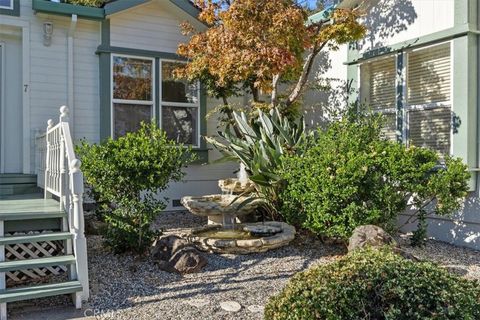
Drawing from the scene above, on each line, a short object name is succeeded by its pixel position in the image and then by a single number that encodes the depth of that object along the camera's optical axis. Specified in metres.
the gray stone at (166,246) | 4.82
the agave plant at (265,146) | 6.13
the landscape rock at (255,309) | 3.63
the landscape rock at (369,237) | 4.69
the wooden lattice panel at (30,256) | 4.42
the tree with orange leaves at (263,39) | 6.07
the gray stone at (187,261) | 4.62
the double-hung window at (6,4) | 6.96
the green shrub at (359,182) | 5.09
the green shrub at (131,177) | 4.73
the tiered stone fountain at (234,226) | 5.29
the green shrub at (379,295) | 2.44
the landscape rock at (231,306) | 3.67
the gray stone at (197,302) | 3.76
